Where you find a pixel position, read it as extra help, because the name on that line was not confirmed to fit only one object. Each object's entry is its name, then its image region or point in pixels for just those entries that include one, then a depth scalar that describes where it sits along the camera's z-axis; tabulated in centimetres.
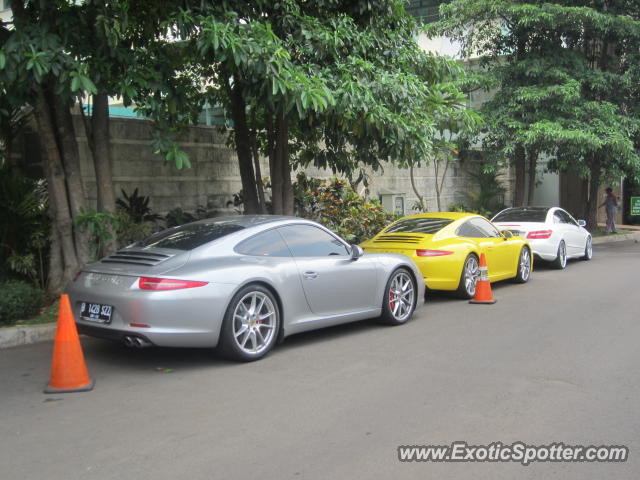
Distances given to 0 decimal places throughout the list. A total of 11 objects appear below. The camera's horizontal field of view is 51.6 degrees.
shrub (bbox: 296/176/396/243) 1428
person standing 2233
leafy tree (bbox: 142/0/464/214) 805
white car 1341
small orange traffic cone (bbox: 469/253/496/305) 960
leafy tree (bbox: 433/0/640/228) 1723
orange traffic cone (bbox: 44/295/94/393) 540
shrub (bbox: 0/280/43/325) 757
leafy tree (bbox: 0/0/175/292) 691
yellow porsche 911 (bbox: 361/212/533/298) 971
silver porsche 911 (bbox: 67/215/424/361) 579
